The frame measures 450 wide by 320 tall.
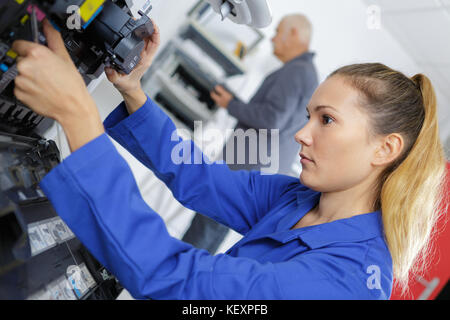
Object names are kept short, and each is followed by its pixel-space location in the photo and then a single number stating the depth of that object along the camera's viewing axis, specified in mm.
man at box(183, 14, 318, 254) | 1854
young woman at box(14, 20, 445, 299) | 557
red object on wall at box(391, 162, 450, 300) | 1489
